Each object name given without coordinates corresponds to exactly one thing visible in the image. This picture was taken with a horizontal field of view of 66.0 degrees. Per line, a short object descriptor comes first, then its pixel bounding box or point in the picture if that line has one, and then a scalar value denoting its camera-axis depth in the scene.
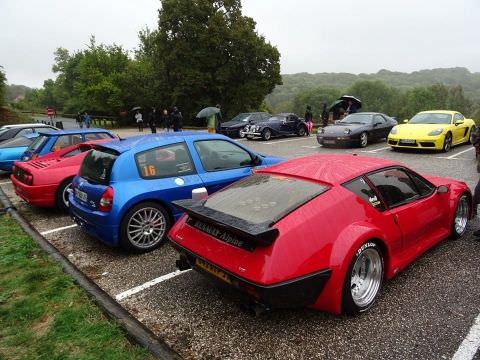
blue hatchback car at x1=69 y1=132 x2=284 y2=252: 4.65
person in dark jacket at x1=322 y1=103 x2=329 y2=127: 21.80
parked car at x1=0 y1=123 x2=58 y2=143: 12.08
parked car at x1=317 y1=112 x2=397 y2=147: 13.86
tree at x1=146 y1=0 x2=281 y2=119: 32.31
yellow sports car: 11.89
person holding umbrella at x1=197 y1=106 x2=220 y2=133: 16.38
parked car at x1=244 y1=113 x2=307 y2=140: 17.83
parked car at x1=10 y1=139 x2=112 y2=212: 6.42
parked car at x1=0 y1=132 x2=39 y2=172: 10.65
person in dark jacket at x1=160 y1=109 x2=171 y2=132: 22.59
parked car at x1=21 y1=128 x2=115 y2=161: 8.13
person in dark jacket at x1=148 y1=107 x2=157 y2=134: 23.30
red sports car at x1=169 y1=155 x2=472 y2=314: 2.79
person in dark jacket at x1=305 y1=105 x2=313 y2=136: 20.02
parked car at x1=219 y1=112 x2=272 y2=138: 19.47
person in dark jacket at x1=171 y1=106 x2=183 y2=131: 19.61
